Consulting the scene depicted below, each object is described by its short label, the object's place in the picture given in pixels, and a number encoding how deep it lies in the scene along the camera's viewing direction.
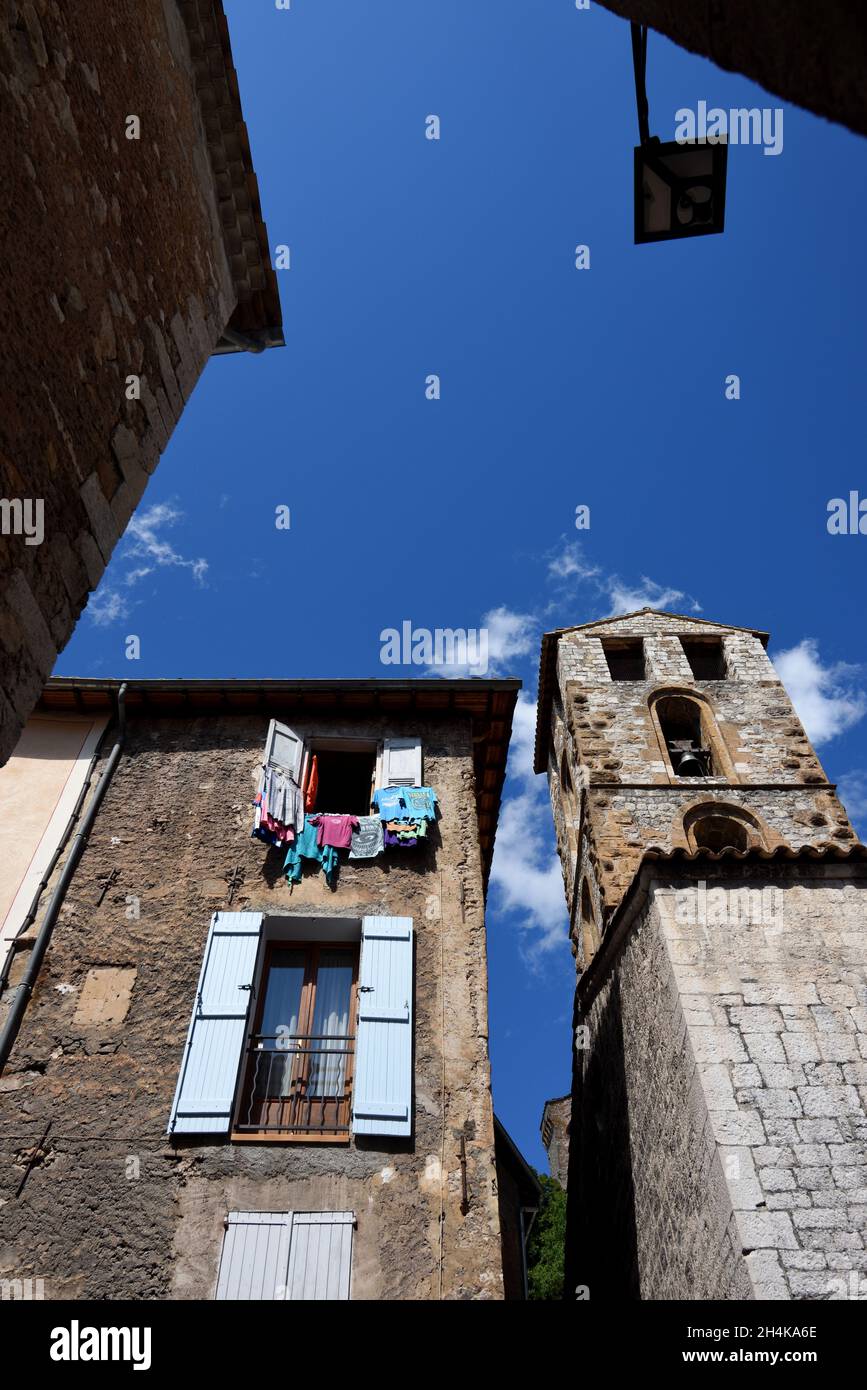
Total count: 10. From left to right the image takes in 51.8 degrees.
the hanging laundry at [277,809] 8.09
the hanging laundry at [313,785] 8.72
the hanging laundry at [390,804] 8.28
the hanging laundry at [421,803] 8.29
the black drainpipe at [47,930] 6.66
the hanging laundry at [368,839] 8.01
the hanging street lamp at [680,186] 4.20
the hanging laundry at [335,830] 8.05
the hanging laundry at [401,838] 8.06
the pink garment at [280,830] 8.05
